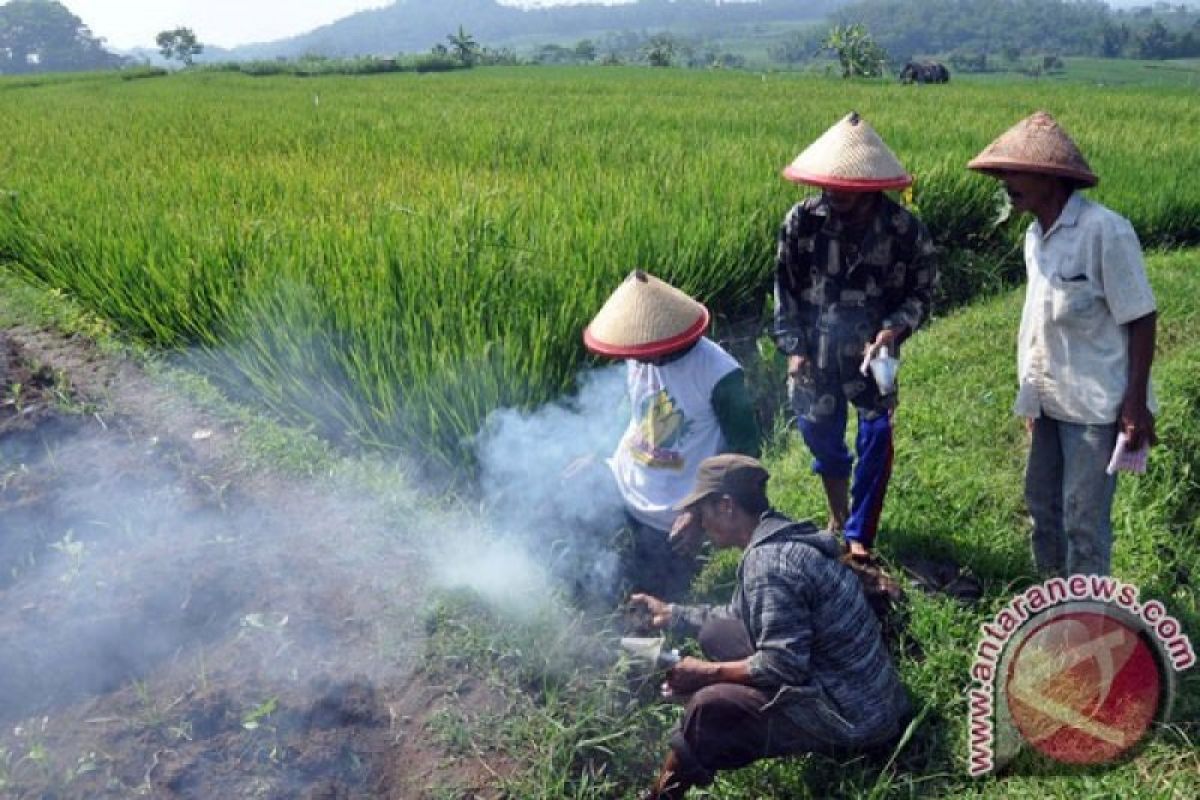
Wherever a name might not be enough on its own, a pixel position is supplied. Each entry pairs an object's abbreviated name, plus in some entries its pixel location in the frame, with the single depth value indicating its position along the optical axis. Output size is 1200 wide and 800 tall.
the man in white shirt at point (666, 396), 2.64
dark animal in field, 27.48
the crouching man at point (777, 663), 2.02
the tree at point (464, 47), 42.09
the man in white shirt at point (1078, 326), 2.31
